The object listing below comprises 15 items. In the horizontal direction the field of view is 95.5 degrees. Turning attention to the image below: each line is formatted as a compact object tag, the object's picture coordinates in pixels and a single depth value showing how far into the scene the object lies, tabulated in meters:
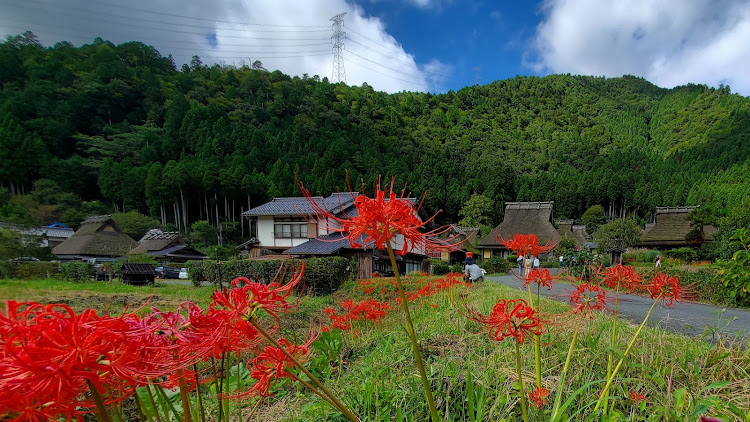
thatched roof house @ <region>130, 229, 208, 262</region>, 28.79
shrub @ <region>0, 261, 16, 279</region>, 13.04
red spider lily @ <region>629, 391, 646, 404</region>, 2.09
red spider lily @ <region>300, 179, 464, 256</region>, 0.92
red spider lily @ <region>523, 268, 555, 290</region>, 1.79
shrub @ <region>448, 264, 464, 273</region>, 21.77
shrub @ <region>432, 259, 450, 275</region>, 22.67
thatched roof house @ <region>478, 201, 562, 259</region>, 32.19
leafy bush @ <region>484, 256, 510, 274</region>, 23.81
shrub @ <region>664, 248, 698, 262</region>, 22.88
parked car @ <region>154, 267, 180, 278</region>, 22.95
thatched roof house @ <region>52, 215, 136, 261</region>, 26.38
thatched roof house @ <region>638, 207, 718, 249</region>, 28.98
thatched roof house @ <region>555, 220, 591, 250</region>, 36.62
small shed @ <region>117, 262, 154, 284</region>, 14.73
